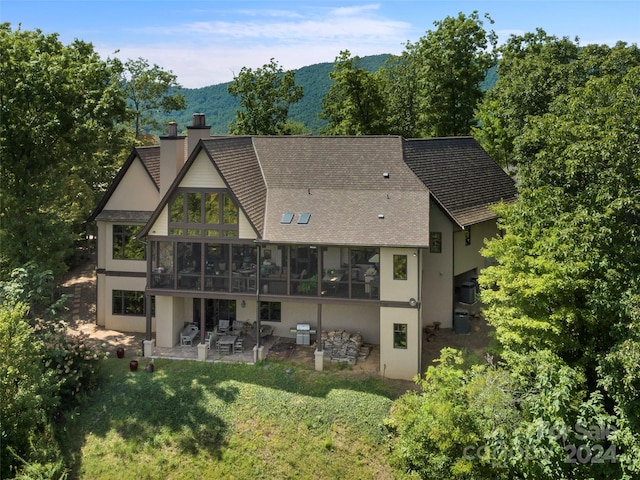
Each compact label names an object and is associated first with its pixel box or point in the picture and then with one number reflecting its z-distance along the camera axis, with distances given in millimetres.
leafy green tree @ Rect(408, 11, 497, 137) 40031
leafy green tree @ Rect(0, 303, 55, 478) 18109
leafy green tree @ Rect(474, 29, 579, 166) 30219
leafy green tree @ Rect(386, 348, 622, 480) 13602
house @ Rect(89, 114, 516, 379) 23141
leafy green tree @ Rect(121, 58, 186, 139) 50500
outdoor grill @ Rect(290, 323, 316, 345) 25484
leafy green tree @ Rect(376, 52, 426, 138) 46000
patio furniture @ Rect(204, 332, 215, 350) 24648
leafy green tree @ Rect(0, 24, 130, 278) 25938
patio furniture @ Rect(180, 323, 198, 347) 25484
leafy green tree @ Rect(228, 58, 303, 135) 44250
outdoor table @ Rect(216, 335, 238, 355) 24656
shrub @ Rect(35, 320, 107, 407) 21594
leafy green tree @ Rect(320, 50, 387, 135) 40938
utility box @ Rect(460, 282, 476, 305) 27938
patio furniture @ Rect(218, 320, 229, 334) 26241
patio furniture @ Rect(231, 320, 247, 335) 26438
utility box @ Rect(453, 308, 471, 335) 26078
